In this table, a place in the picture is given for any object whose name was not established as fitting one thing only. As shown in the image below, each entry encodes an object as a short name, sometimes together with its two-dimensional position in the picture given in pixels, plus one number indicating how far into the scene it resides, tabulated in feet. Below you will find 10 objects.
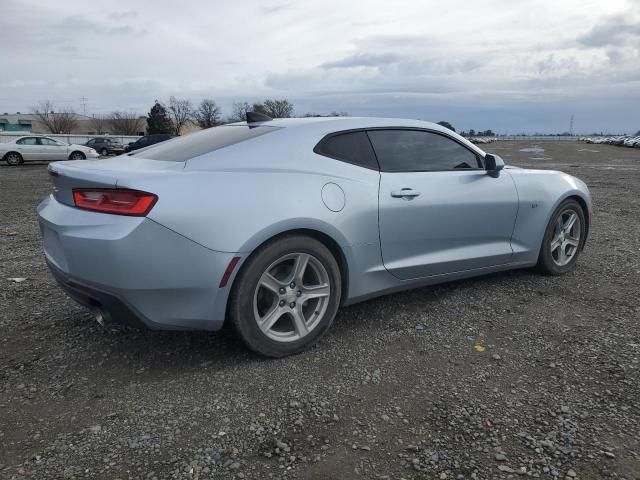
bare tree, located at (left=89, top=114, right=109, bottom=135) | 296.30
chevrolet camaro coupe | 8.91
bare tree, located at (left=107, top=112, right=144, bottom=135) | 281.95
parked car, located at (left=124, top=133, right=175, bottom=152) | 102.65
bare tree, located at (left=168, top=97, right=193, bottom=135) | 281.95
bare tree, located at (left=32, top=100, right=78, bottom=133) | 293.02
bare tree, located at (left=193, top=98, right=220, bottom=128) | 280.72
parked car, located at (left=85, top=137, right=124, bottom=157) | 113.70
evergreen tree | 250.57
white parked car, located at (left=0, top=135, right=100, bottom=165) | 77.82
